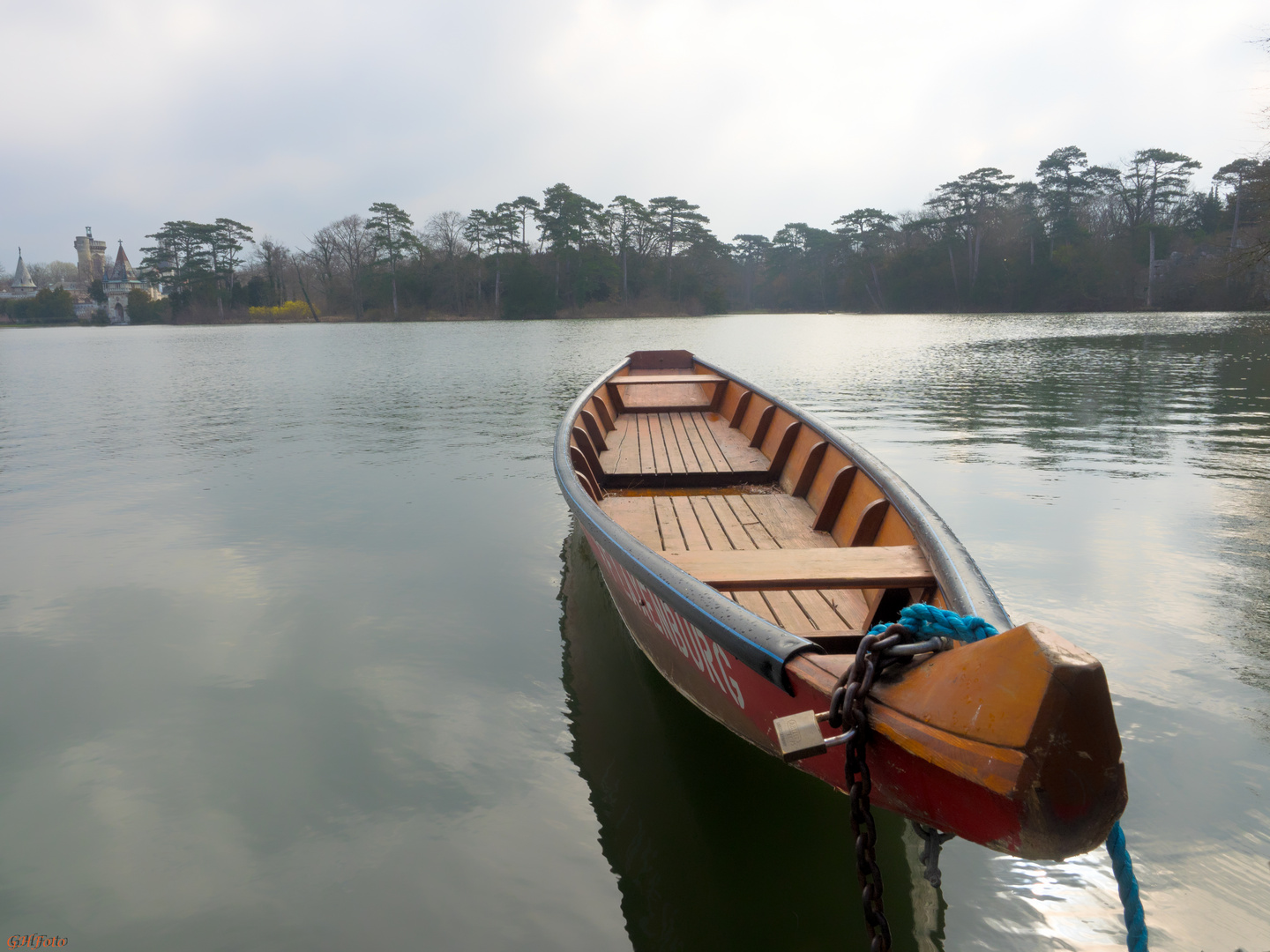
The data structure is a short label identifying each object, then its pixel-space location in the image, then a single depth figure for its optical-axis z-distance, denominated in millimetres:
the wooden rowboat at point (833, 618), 1414
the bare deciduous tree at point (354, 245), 67438
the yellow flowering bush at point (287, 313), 66062
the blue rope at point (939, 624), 1730
